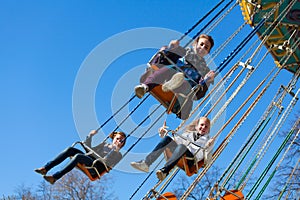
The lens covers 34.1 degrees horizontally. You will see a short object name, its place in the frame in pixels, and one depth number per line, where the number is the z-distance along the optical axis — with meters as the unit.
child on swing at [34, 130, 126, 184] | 4.46
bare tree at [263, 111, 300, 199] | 12.18
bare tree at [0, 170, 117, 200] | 16.30
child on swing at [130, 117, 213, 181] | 4.64
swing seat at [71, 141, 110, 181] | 4.90
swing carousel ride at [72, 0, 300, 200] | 5.18
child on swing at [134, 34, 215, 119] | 4.93
